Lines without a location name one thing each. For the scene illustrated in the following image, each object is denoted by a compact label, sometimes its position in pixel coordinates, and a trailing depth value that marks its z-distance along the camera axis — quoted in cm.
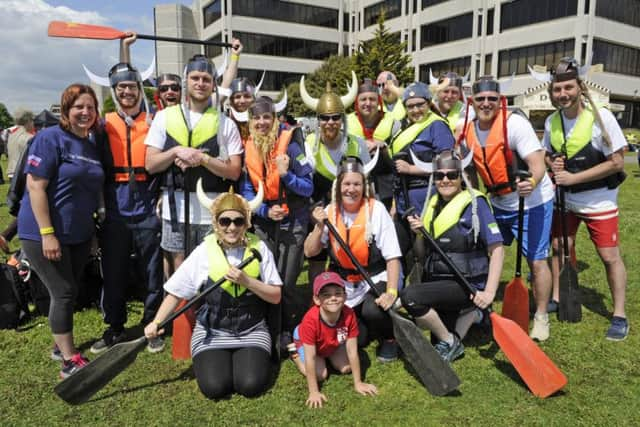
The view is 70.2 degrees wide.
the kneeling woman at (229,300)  329
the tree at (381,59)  2898
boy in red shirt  327
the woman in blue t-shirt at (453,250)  365
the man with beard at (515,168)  392
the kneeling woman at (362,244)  361
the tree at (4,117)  6856
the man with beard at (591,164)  387
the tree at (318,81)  3400
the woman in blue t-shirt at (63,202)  324
